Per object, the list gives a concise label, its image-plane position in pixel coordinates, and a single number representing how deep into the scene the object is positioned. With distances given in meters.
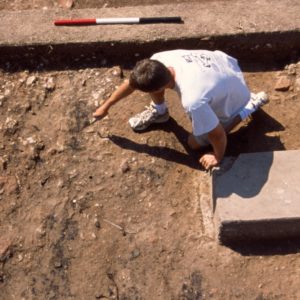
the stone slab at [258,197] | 3.02
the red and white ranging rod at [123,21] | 3.97
